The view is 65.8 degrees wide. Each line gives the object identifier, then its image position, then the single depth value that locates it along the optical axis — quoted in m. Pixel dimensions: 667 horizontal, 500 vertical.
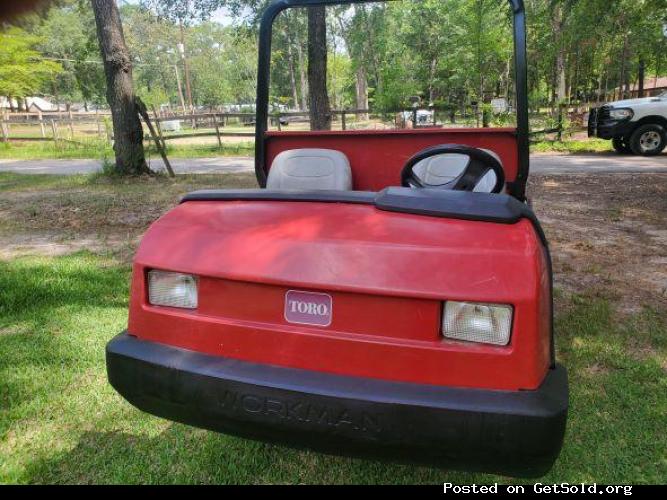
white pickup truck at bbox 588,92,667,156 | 11.88
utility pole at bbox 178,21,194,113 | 47.46
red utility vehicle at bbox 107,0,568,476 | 1.43
